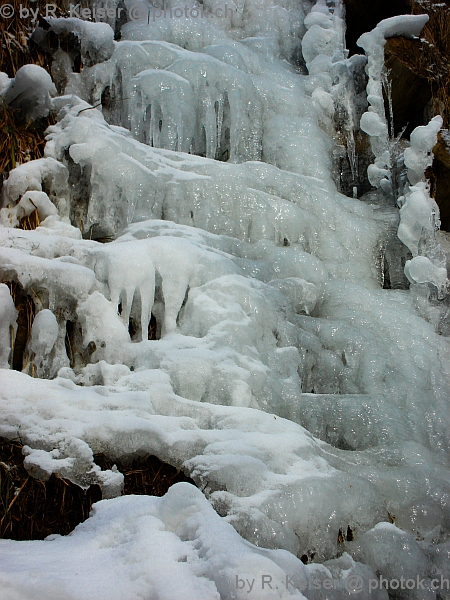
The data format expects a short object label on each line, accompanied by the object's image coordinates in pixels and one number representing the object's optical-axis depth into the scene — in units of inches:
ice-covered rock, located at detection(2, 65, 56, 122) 132.3
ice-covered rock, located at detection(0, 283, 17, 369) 92.0
